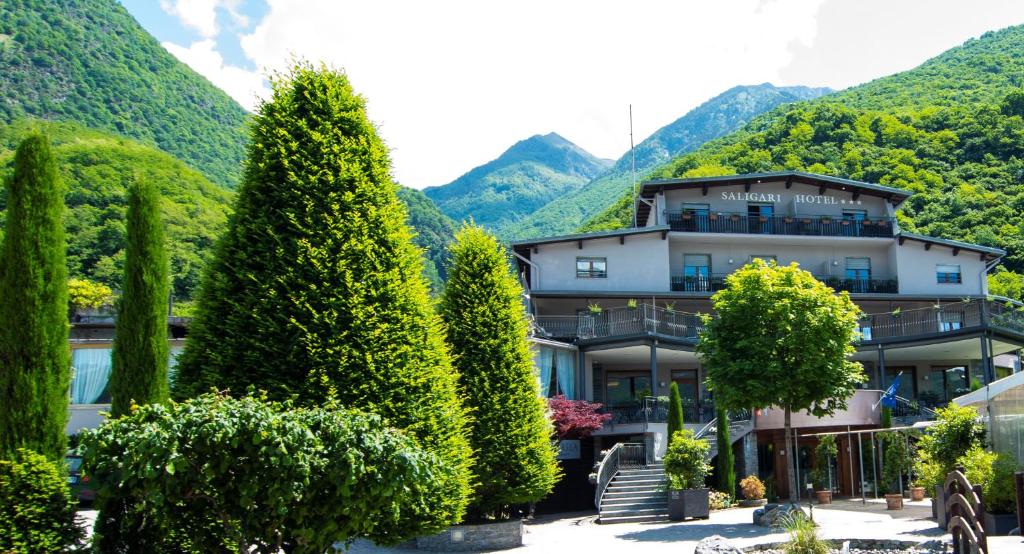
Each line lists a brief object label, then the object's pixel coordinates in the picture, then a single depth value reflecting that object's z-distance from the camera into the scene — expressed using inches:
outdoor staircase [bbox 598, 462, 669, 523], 986.7
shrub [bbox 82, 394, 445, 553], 344.2
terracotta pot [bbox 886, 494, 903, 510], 902.6
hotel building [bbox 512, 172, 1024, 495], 1294.3
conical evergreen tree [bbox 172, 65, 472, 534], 460.4
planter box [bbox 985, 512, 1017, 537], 618.5
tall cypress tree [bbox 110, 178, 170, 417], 500.1
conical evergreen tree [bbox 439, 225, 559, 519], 740.6
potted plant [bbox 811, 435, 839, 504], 1064.2
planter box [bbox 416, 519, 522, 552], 737.0
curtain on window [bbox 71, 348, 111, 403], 1030.4
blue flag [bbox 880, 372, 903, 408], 1261.1
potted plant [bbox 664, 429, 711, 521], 947.3
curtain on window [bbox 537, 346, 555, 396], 1215.6
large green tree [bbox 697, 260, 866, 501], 864.3
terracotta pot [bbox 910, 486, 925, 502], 995.9
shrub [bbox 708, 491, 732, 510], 1040.8
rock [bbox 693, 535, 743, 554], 527.8
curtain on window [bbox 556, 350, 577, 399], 1301.7
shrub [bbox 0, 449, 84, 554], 383.9
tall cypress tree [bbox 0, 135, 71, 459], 410.0
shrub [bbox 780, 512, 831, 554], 538.9
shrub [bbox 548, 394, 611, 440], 1108.1
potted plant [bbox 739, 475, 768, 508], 1063.6
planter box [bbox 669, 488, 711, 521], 946.1
